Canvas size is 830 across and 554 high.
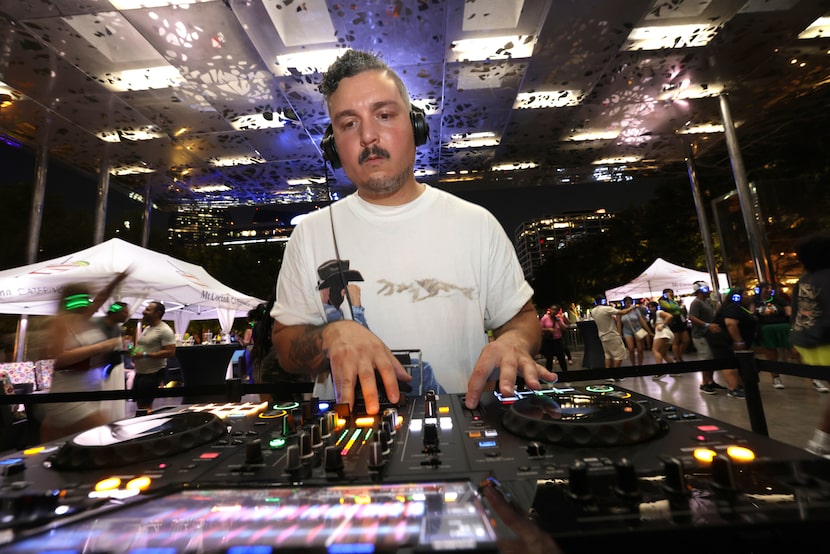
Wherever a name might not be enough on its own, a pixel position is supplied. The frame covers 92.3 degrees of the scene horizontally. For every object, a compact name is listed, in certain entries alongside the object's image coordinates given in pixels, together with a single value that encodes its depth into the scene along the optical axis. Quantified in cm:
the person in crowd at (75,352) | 267
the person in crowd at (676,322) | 713
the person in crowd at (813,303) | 278
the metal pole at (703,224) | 820
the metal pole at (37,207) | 619
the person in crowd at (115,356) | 321
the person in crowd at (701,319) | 558
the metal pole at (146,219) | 837
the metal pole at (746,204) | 655
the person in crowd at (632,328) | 724
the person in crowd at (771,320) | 641
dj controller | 31
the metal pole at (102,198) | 688
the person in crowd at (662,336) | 655
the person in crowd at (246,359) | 706
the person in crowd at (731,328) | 489
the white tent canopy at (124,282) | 462
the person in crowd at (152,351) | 457
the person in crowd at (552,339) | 723
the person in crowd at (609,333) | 649
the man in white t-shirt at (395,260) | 124
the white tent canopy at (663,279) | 959
